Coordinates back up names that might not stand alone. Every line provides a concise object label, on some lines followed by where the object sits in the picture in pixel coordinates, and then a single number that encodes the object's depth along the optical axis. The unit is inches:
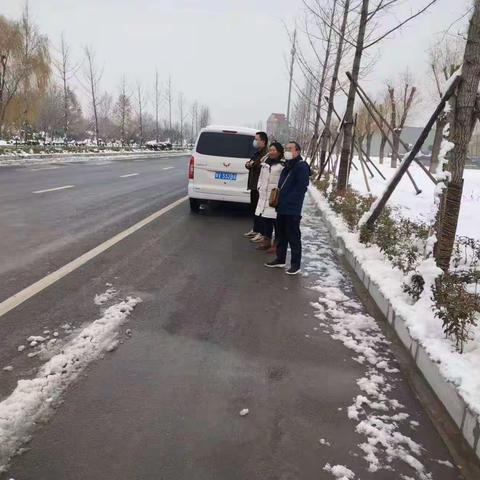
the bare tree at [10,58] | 1093.8
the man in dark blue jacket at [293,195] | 248.7
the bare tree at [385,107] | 2047.2
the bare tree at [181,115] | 3240.7
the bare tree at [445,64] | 1206.6
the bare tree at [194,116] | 3718.5
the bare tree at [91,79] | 1726.1
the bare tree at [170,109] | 2796.3
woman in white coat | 277.4
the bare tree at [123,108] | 2237.7
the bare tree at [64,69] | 1499.8
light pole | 900.2
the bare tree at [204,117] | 3944.4
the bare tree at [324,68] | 614.9
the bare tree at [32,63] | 1160.2
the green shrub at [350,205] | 324.5
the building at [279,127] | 2291.3
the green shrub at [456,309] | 138.7
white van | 395.2
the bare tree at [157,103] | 2566.7
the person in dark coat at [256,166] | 324.2
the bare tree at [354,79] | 412.8
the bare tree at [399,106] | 1224.3
